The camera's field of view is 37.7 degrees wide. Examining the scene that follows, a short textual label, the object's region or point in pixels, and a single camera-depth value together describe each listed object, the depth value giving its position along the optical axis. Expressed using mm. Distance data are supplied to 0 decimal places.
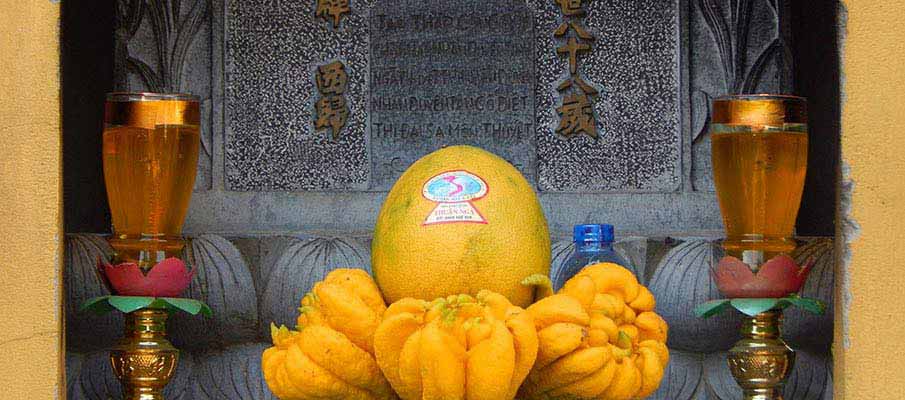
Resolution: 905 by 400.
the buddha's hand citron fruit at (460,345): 2949
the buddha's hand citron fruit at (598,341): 3115
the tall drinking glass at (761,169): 3822
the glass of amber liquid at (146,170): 3834
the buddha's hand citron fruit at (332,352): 3178
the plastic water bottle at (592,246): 3842
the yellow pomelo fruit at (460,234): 3240
